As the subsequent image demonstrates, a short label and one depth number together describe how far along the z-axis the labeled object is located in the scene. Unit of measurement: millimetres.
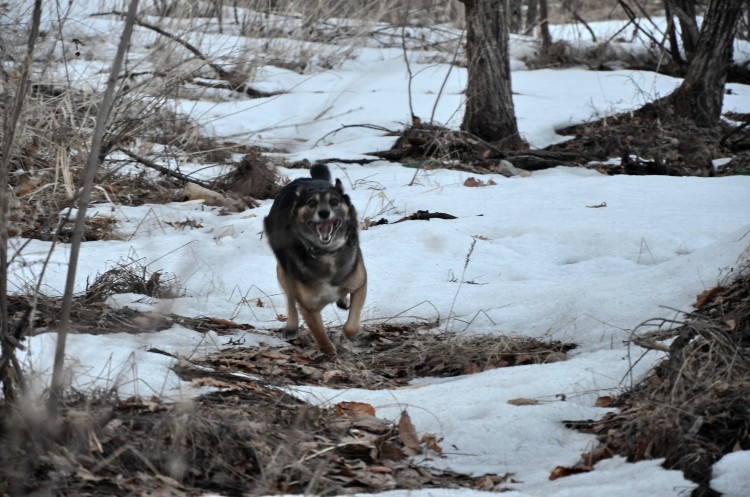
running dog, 11703
